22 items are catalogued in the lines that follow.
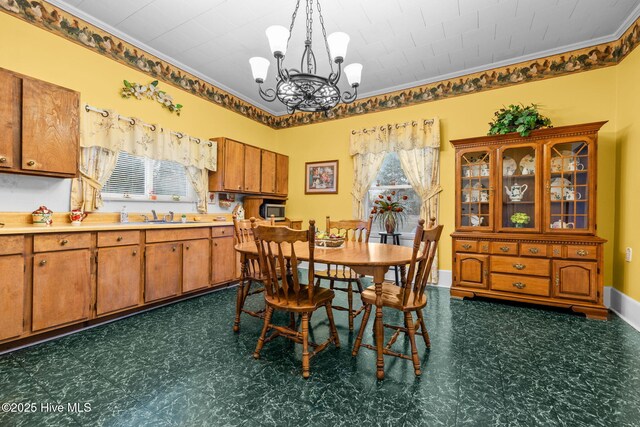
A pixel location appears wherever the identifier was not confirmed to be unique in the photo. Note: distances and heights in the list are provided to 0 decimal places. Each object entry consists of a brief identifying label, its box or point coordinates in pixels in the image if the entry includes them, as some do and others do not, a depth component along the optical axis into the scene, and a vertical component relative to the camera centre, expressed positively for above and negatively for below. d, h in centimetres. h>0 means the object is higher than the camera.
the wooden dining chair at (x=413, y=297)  190 -60
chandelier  215 +104
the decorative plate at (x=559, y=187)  327 +36
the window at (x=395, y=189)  460 +43
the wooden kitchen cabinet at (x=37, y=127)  233 +70
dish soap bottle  338 -7
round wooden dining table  187 -31
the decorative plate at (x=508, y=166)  357 +63
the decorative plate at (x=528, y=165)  346 +64
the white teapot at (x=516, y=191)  353 +32
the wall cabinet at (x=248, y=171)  438 +70
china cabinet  309 -2
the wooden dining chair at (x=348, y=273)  266 -60
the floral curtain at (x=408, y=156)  430 +94
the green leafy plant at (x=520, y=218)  346 -1
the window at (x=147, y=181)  344 +38
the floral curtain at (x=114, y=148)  304 +76
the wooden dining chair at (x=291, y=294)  186 -61
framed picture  519 +66
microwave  496 +3
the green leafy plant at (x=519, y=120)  335 +116
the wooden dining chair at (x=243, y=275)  261 -61
